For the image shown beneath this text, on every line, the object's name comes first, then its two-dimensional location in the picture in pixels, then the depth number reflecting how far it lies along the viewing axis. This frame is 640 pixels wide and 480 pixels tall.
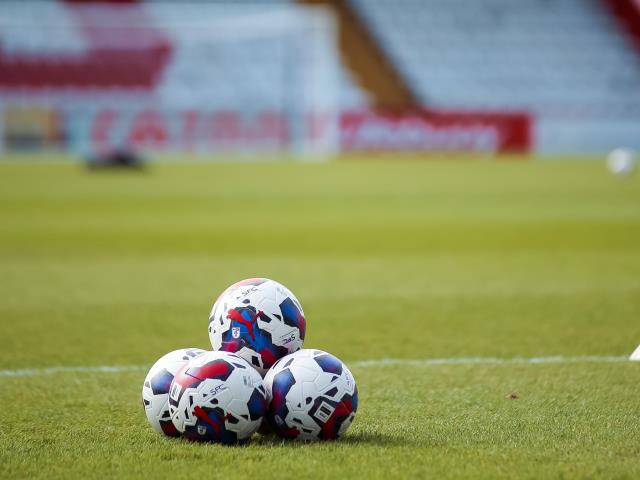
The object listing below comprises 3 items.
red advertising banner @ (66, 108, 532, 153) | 83.44
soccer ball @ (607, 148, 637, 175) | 59.82
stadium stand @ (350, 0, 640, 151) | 93.62
